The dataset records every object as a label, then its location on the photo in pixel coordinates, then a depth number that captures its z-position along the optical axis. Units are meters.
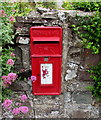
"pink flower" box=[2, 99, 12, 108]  2.00
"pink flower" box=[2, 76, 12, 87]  2.07
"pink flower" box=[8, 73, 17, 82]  2.05
